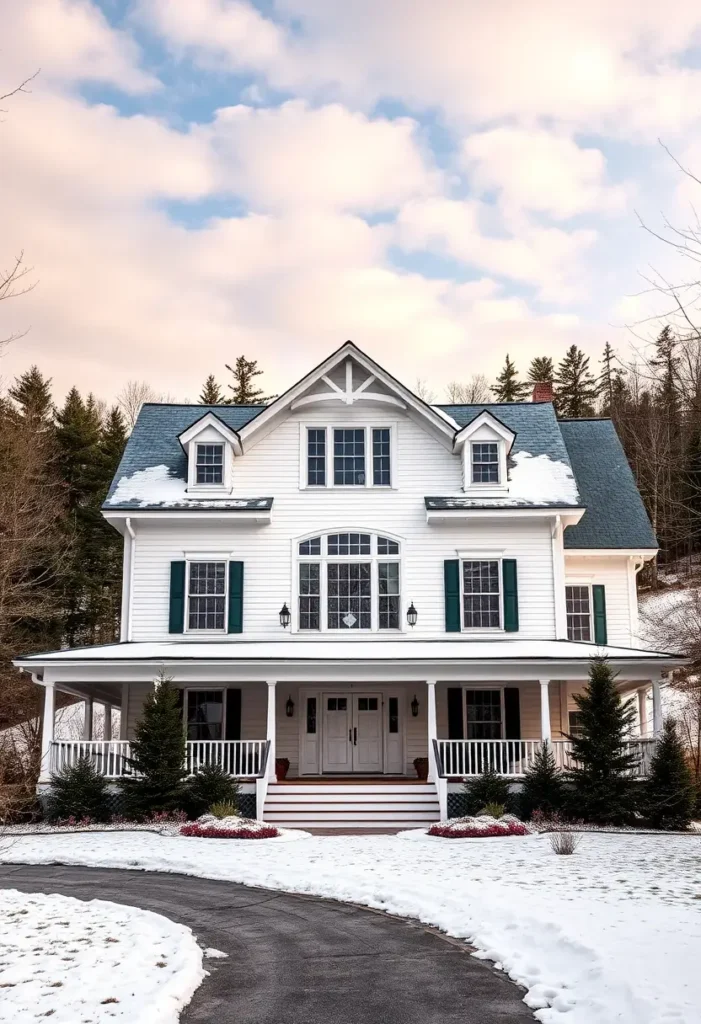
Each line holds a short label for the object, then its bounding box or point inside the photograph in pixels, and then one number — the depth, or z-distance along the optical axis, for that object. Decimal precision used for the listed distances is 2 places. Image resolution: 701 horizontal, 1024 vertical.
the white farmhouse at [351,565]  22.16
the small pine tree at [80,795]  18.56
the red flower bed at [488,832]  16.47
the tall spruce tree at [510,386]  54.50
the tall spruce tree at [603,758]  17.33
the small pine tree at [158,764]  18.30
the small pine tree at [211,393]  54.69
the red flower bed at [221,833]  16.66
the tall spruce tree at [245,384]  54.41
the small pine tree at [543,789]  18.00
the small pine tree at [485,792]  18.52
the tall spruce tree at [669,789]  17.20
